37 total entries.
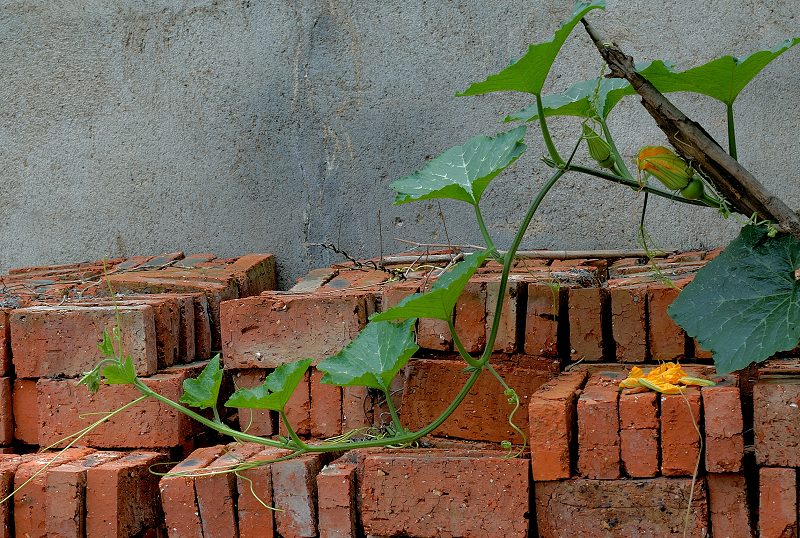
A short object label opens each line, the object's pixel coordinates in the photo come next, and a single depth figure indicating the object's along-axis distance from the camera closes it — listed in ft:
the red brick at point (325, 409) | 8.79
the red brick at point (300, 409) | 8.84
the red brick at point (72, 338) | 9.14
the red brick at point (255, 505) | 7.85
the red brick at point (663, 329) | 7.98
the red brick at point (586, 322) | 8.18
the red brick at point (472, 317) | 8.13
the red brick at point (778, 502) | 6.62
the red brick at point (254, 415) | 9.03
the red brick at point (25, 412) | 9.64
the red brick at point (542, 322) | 8.17
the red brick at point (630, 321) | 8.06
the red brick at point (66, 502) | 8.15
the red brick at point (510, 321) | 8.15
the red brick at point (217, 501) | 7.90
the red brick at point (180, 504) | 7.97
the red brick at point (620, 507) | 6.75
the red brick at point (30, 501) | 8.30
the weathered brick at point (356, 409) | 8.75
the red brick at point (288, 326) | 8.77
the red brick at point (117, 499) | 8.12
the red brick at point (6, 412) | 9.61
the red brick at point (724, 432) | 6.63
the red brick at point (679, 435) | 6.70
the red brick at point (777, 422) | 6.53
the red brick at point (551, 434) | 6.84
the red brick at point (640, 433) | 6.78
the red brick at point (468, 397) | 8.18
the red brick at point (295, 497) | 7.74
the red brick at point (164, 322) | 9.52
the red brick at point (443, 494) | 7.05
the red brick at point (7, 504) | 8.38
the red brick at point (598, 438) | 6.83
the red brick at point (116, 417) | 8.97
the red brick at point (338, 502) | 7.47
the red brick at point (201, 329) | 10.37
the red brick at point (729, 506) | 6.75
